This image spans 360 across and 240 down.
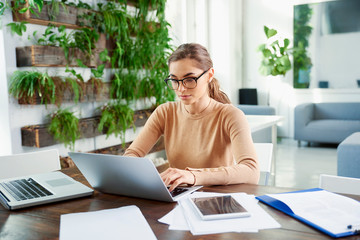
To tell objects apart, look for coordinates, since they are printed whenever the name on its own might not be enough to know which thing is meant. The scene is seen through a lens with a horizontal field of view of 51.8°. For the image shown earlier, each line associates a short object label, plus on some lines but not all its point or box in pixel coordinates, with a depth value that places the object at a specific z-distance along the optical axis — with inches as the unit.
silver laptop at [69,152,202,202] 42.2
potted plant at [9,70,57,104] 99.7
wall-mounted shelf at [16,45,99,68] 100.9
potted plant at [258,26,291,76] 231.5
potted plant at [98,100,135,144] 125.4
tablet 38.9
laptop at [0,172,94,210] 46.3
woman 62.1
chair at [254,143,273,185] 71.6
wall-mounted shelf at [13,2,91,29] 99.6
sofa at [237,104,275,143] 200.5
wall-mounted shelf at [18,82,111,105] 102.1
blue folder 34.8
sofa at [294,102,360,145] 202.1
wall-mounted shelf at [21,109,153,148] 103.5
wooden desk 35.5
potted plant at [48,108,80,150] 107.3
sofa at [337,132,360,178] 108.7
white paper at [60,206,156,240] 35.5
